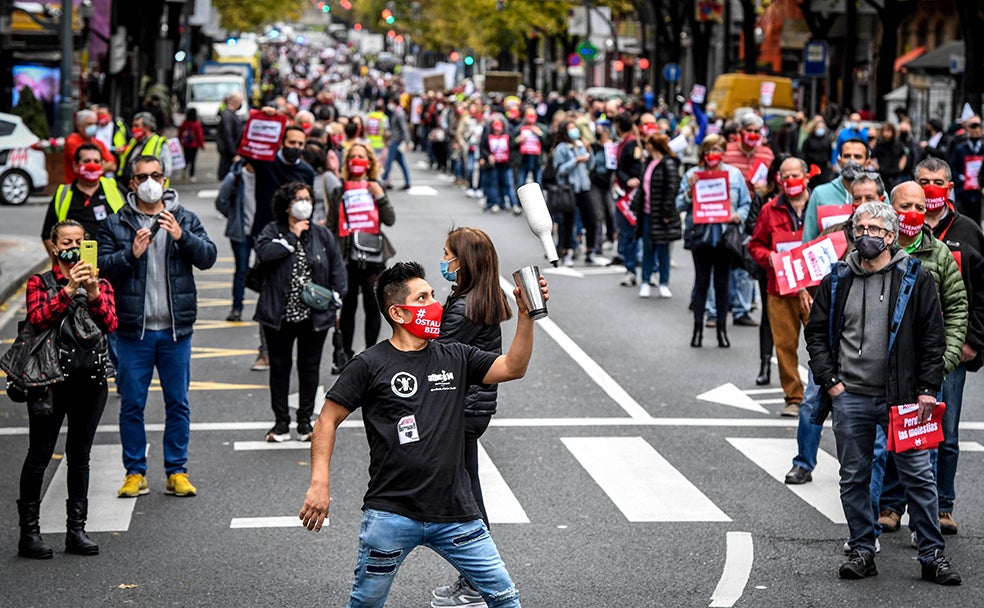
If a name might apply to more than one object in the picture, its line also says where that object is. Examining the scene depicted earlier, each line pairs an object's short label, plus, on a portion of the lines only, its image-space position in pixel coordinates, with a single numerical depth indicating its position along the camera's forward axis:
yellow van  44.91
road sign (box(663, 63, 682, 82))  52.96
